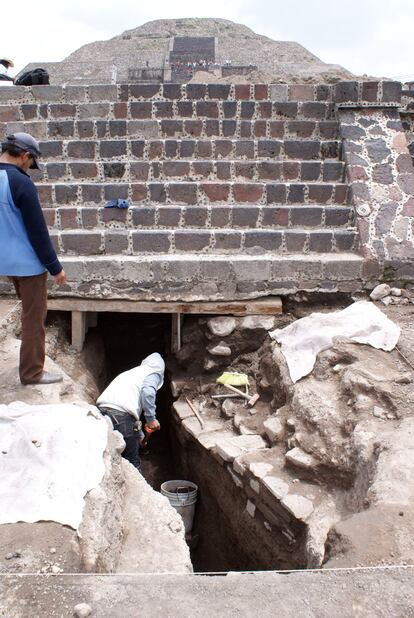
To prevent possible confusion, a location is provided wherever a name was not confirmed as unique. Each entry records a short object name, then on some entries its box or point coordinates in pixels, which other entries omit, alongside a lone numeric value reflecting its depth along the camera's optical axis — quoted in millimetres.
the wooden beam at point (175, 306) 5633
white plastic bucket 4980
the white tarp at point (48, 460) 2793
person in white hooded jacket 4602
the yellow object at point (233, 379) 5461
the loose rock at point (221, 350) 5566
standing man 3570
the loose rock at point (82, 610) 2086
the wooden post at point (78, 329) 5703
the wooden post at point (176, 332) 5863
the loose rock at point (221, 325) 5547
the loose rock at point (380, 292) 5586
